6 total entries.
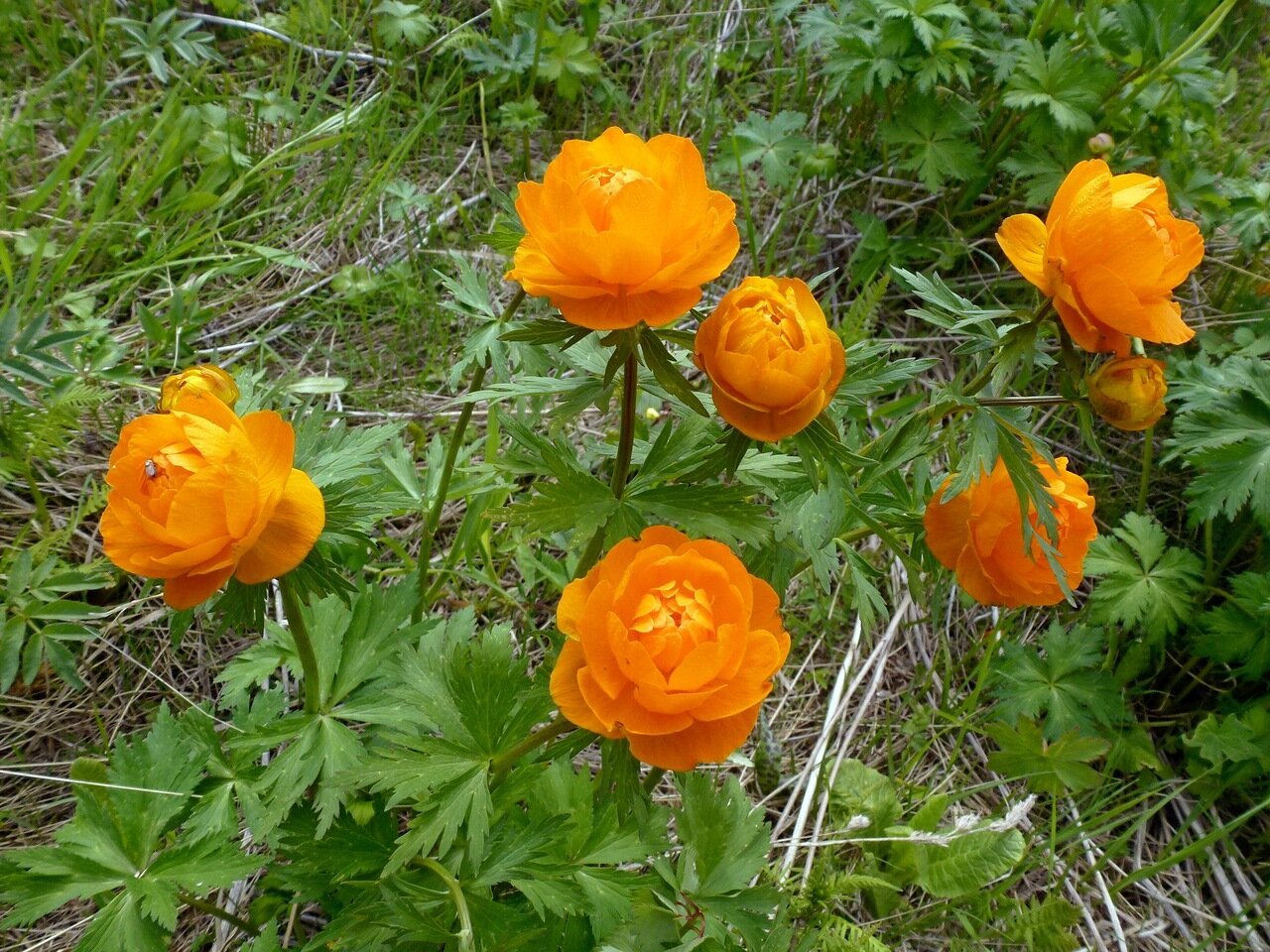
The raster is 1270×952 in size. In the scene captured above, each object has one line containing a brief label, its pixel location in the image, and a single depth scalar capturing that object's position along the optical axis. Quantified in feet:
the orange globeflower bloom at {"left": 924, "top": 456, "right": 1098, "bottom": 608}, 0.99
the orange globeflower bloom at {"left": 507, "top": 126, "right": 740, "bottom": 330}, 0.83
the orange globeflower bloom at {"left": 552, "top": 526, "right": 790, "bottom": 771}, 0.83
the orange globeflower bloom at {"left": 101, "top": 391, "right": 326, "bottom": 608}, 0.85
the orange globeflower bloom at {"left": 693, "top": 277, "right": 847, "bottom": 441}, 0.84
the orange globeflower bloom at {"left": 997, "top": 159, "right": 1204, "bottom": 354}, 0.91
